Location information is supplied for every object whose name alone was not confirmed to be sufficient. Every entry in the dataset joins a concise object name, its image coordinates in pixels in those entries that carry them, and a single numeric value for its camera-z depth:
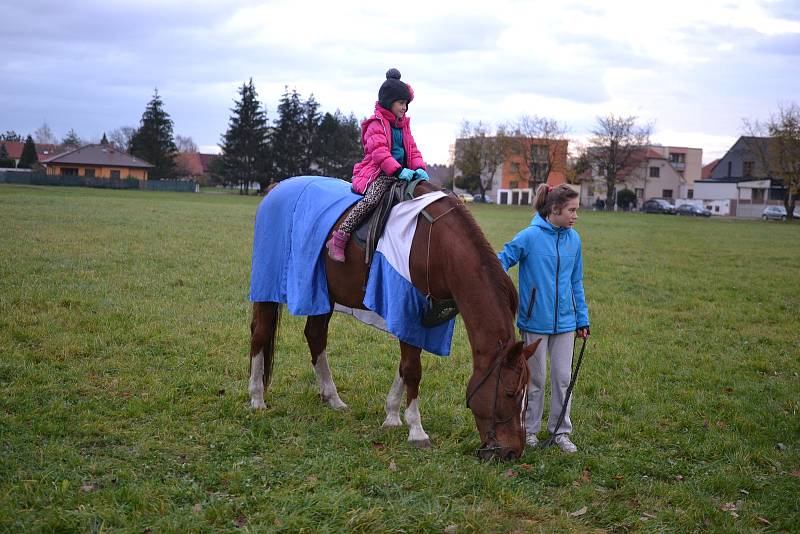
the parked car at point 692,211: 64.88
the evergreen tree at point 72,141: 119.00
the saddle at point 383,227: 5.31
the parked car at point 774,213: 60.44
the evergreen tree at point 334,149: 71.12
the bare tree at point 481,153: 80.94
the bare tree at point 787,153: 53.56
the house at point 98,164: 76.69
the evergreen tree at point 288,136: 70.00
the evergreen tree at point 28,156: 87.50
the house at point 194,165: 91.12
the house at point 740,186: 72.62
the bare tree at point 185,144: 140.00
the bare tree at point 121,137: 123.61
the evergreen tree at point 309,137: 70.94
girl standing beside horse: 5.45
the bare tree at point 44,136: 140.69
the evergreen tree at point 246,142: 70.88
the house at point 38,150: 100.92
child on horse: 5.58
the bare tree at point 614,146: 73.75
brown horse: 4.67
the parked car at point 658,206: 66.12
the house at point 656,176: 77.69
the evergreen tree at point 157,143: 76.00
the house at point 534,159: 78.12
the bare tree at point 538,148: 78.38
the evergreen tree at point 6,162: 90.25
